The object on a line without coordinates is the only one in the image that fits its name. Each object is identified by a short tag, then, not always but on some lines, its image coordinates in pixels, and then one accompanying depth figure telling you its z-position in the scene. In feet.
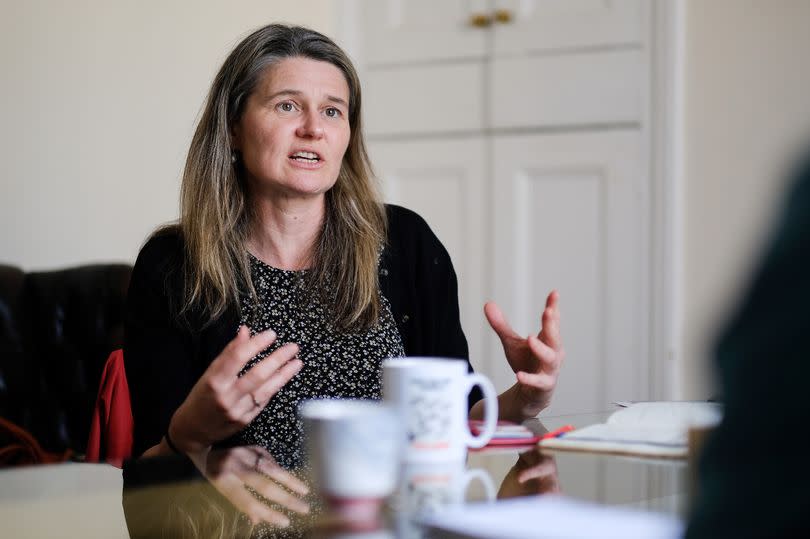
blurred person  3.97
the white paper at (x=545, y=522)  8.16
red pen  10.62
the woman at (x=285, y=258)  11.67
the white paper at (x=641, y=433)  10.33
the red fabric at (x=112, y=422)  11.60
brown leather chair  13.36
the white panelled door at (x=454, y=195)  15.84
